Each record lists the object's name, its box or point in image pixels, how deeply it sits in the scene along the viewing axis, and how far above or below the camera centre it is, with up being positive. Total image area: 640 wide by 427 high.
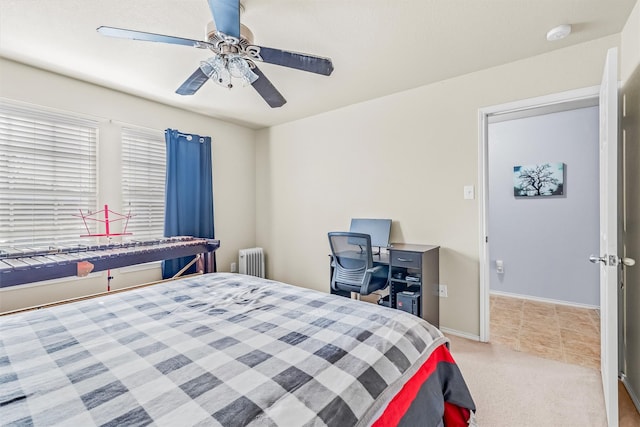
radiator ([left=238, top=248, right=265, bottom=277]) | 4.17 -0.70
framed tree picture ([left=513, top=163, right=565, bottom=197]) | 3.66 +0.37
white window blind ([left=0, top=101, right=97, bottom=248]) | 2.53 +0.34
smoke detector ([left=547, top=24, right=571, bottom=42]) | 2.04 +1.21
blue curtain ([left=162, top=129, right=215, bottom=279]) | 3.46 +0.26
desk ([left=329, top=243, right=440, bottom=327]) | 2.61 -0.58
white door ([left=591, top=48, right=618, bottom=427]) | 1.55 -0.16
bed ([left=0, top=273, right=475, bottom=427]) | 0.83 -0.53
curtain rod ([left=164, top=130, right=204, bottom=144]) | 3.59 +0.91
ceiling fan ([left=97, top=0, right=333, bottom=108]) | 1.54 +0.94
